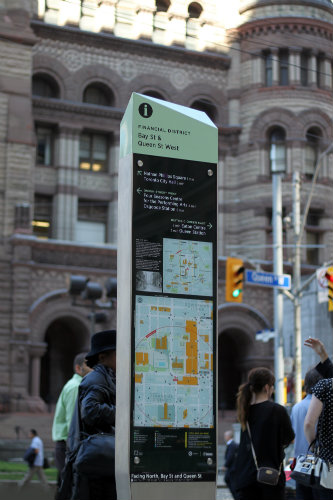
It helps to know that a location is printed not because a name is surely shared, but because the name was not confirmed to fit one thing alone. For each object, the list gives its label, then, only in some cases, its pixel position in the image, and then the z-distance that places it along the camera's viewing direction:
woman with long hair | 8.45
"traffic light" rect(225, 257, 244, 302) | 26.84
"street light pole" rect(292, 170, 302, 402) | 28.26
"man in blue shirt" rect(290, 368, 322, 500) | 9.83
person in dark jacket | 7.52
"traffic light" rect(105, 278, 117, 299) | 27.32
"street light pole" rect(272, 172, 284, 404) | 28.69
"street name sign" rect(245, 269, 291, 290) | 26.67
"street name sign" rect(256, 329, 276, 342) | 30.78
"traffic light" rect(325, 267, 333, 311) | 26.48
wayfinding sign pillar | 7.12
